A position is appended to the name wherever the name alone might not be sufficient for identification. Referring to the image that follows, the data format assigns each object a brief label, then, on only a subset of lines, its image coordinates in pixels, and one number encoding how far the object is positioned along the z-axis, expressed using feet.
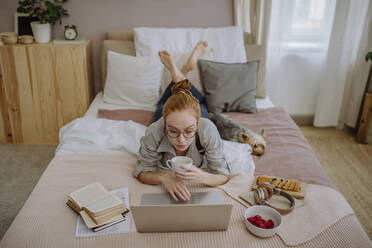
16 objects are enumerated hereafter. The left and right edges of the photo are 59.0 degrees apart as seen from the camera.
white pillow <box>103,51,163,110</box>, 7.86
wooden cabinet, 7.95
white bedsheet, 7.56
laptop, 3.38
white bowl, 3.67
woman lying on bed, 4.11
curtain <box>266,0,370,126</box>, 9.04
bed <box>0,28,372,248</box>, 3.68
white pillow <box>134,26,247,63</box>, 8.19
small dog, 5.84
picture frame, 8.69
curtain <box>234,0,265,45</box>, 8.91
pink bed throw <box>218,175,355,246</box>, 3.82
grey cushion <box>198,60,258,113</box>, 7.57
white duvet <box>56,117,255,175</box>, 5.44
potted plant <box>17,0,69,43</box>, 8.15
